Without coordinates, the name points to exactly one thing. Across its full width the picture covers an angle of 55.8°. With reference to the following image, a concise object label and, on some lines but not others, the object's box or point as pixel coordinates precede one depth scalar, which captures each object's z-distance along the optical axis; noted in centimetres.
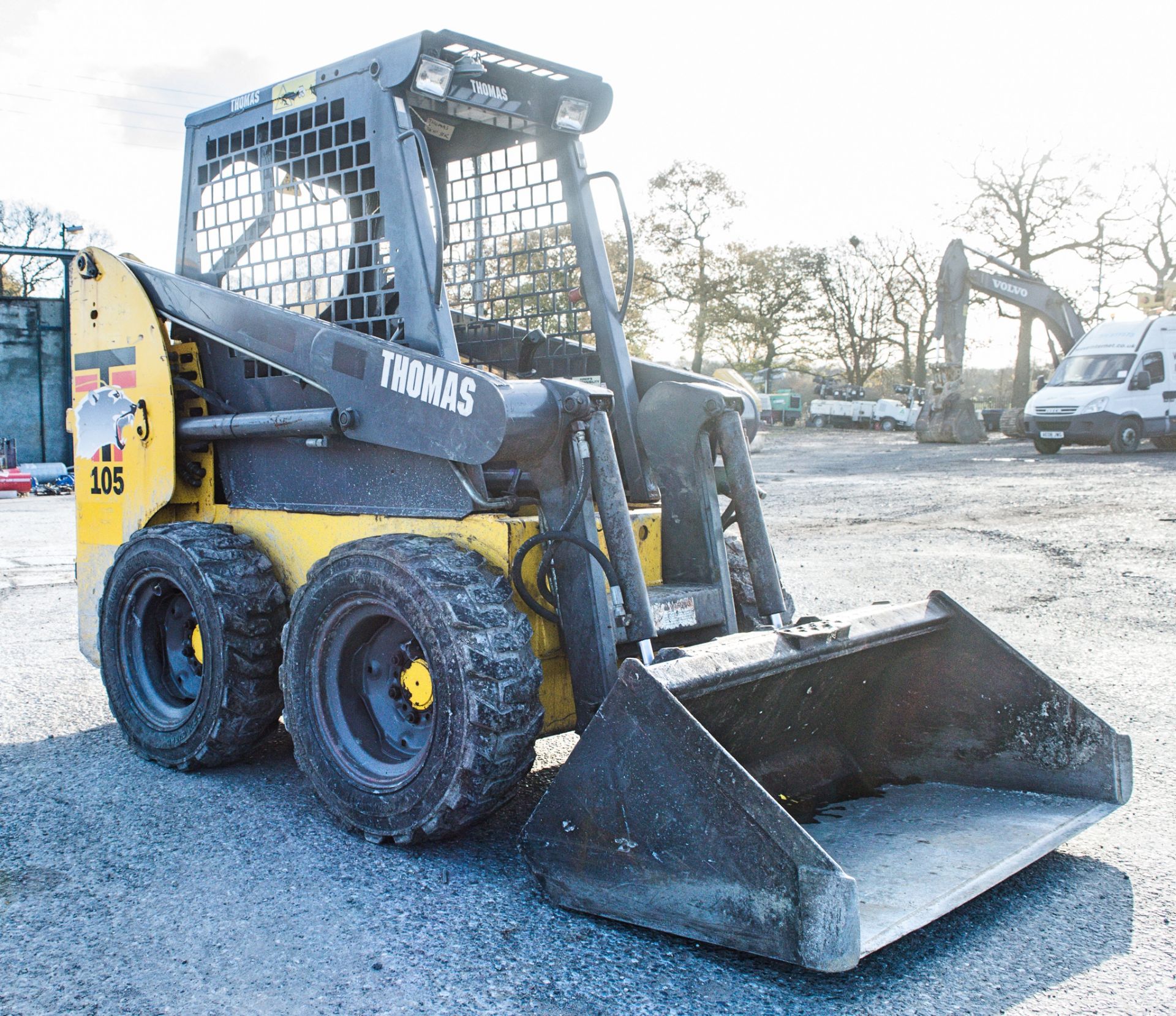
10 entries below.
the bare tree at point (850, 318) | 5278
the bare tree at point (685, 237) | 4466
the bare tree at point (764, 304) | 4759
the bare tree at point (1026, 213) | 3884
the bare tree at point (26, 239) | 3981
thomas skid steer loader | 301
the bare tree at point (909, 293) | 4950
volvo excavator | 2877
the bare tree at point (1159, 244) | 3772
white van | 2248
